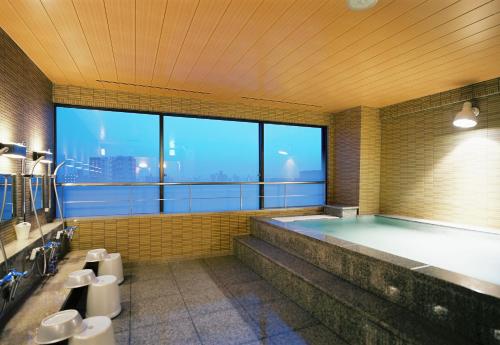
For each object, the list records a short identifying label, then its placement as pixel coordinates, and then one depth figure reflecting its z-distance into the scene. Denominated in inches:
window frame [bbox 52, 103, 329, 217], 143.2
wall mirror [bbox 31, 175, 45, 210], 110.3
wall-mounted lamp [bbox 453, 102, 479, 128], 130.3
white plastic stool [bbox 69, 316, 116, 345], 59.6
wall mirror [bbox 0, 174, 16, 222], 82.1
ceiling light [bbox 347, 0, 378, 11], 68.7
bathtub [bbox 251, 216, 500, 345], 57.5
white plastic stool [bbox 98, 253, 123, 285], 111.8
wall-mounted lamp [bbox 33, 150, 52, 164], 108.3
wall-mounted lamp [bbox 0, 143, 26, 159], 72.9
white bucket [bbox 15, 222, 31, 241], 90.9
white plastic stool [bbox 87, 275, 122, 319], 86.1
